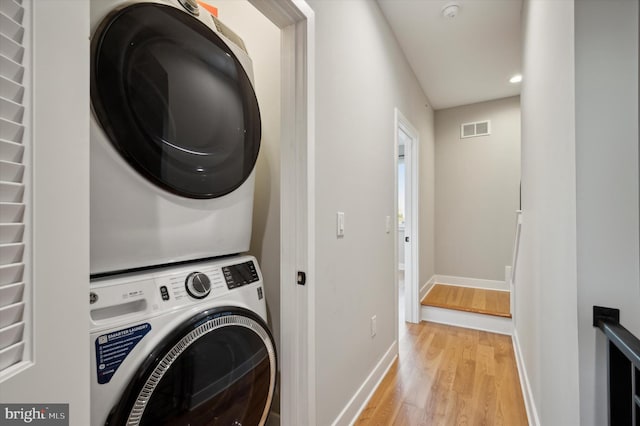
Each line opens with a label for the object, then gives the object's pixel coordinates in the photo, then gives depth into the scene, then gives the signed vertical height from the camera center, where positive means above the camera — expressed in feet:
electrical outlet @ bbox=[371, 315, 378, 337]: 6.60 -2.54
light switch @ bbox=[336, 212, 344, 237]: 5.10 -0.15
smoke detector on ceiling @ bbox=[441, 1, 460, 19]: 6.89 +4.99
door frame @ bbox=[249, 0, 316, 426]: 4.20 -0.07
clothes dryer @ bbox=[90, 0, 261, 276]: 2.44 +0.78
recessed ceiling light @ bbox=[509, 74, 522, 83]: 10.40 +5.01
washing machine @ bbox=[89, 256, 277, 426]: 2.31 -1.23
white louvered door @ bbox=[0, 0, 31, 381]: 1.31 +0.13
